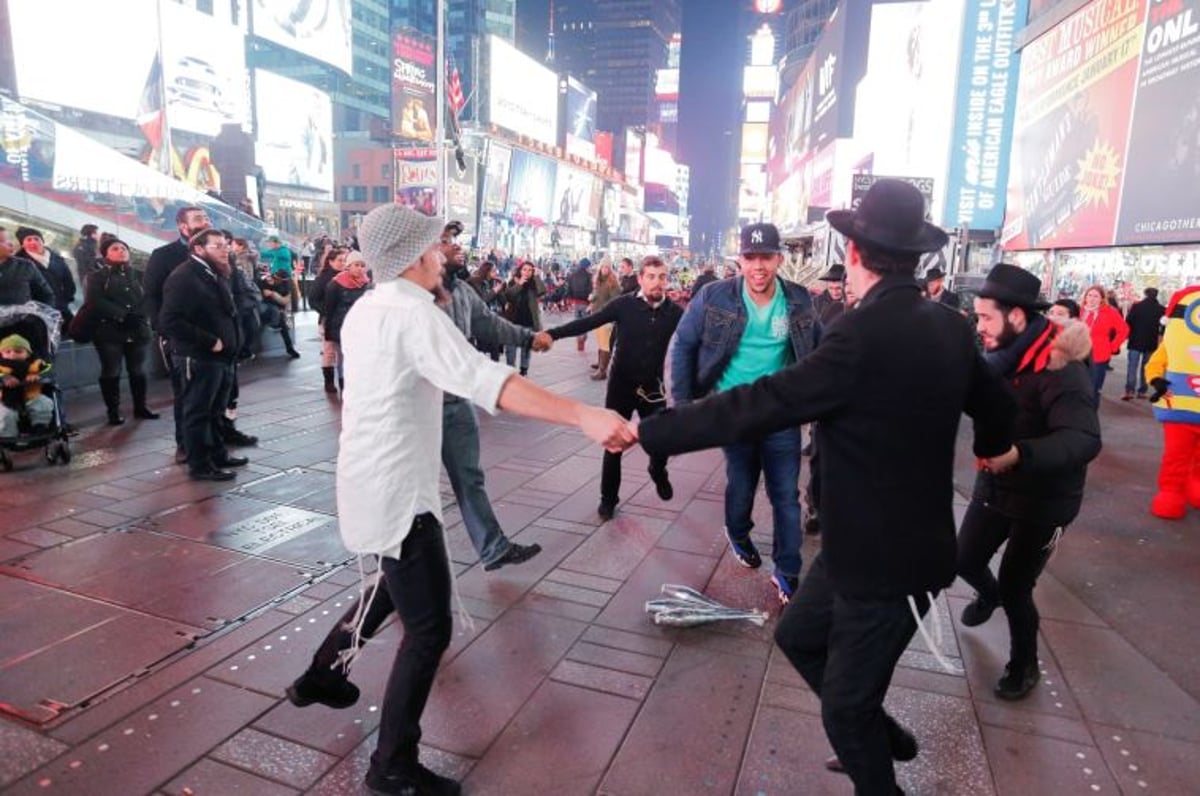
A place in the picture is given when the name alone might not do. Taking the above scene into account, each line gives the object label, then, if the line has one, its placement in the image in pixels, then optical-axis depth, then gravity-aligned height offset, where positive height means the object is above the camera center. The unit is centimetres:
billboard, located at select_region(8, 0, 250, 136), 3153 +911
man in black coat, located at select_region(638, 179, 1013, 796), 196 -41
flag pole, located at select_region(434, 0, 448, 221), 2053 +511
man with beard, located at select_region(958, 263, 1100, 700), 305 -57
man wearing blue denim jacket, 417 -38
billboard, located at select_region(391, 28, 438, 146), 4997 +1160
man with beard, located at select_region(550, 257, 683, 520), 557 -55
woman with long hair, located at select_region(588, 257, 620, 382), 1371 -25
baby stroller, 632 -117
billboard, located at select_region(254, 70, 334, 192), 4919 +847
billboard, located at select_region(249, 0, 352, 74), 5078 +1617
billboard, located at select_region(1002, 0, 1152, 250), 1455 +355
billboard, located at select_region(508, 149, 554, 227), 6138 +664
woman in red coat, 1041 -44
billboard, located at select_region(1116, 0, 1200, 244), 1212 +264
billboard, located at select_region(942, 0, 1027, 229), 2727 +620
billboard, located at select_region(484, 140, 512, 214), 5626 +666
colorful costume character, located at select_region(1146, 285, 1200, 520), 594 -80
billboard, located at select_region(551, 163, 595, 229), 7049 +693
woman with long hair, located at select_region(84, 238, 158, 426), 779 -73
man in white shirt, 221 -49
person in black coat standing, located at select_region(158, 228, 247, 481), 604 -66
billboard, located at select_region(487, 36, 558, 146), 6088 +1475
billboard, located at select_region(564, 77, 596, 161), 7630 +1564
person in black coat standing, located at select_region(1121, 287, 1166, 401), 1189 -53
